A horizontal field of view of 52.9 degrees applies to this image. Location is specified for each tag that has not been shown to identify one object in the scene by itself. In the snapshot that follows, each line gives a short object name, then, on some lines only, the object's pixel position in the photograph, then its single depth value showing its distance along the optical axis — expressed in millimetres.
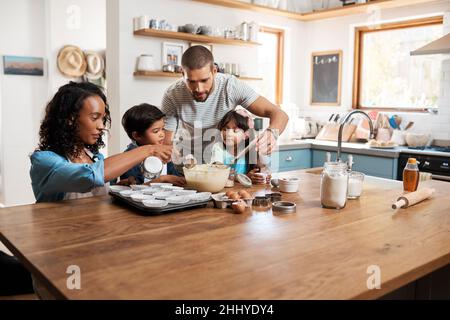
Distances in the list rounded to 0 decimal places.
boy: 2385
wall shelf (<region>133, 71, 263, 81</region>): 3842
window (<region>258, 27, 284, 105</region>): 5176
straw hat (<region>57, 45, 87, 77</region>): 5031
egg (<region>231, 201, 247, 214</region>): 1568
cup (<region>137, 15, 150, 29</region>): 3783
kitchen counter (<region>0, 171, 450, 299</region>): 945
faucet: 2607
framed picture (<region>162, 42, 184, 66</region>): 4074
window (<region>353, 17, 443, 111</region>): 4375
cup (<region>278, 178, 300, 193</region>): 1963
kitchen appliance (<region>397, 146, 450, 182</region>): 3621
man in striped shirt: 2742
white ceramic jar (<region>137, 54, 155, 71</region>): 3867
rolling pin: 1719
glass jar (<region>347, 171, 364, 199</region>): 1846
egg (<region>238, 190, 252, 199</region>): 1737
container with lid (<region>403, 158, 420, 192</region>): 2010
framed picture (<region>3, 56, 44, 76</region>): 4918
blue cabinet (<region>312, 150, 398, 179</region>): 3931
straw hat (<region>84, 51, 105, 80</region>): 5215
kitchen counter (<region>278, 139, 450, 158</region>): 3852
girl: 2691
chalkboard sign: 5055
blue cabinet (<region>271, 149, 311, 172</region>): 4375
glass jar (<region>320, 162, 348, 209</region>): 1657
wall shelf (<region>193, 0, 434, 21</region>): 4309
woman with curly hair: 1627
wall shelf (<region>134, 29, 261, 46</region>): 3842
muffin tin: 1522
